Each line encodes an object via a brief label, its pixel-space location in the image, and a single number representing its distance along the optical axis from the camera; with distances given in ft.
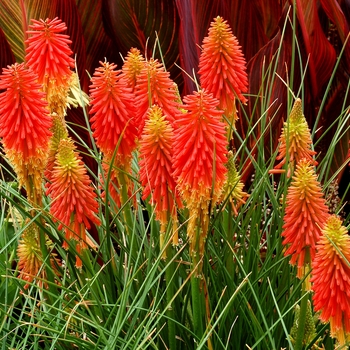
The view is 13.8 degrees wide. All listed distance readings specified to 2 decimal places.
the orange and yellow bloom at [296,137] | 5.54
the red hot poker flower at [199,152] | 5.10
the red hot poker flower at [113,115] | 5.45
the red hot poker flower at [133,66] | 5.77
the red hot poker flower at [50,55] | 5.73
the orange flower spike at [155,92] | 5.46
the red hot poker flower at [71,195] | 5.32
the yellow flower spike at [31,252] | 5.65
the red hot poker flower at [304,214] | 5.06
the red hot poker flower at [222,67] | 5.69
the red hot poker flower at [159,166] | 5.16
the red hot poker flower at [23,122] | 5.36
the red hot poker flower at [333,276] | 4.83
